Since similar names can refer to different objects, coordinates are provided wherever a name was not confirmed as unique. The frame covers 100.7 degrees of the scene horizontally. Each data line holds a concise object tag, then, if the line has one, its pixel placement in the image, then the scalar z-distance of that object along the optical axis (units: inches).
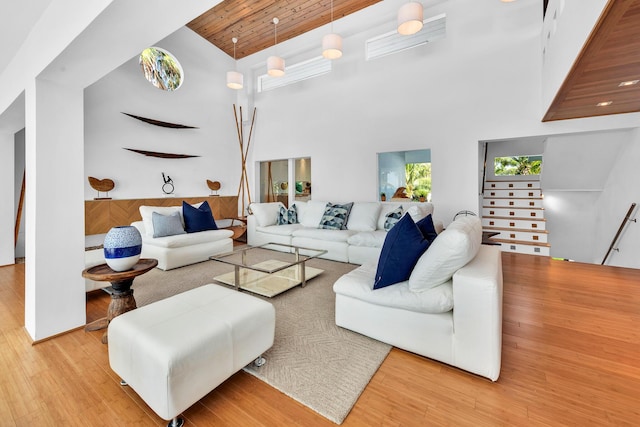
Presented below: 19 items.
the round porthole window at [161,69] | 203.6
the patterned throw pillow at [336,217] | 172.9
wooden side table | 72.6
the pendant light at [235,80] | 200.7
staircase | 171.3
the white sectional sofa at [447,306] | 59.1
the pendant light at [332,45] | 155.1
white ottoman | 47.1
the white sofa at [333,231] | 149.3
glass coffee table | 109.8
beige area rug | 56.6
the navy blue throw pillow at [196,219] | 161.0
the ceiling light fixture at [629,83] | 96.1
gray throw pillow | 146.3
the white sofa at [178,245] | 141.3
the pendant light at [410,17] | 126.2
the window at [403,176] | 195.9
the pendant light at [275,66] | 179.9
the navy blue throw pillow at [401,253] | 72.0
